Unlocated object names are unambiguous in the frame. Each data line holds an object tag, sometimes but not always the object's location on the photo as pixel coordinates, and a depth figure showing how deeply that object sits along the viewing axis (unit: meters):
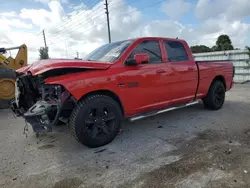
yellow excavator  6.61
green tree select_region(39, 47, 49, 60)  36.00
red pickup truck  3.15
